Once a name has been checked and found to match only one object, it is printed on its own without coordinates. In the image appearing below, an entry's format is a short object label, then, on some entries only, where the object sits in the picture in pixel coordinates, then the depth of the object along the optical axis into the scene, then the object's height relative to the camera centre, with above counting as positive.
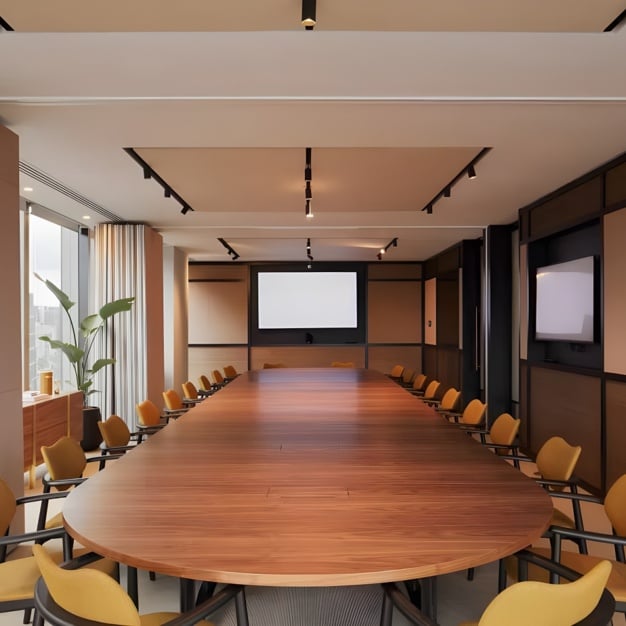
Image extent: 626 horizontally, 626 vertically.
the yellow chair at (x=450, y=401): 5.32 -0.88
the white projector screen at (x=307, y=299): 12.66 +0.25
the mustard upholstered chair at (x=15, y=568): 2.02 -1.02
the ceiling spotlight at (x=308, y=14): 2.25 +1.21
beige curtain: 7.44 -0.08
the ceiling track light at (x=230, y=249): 9.32 +1.13
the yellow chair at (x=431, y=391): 6.41 -0.94
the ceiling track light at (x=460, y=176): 4.57 +1.22
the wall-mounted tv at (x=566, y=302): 5.08 +0.08
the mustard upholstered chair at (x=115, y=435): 3.65 -0.87
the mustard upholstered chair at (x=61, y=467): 2.83 -0.85
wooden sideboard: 5.22 -1.12
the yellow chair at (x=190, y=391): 6.70 -0.97
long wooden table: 1.56 -0.70
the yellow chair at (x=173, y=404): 5.21 -0.92
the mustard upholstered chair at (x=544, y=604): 1.36 -0.72
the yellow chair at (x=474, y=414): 4.51 -0.85
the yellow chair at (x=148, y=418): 4.35 -0.90
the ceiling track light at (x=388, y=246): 9.31 +1.13
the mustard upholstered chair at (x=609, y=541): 2.08 -0.91
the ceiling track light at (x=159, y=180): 4.52 +1.22
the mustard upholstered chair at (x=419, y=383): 7.78 -1.04
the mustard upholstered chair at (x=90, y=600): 1.43 -0.77
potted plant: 6.60 -0.58
